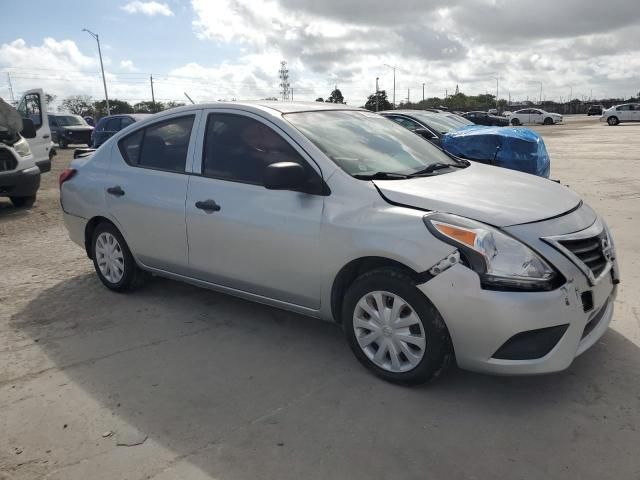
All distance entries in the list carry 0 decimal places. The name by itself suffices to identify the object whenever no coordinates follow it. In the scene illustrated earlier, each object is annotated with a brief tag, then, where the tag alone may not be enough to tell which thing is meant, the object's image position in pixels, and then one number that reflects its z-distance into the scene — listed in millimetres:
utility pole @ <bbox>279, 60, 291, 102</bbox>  86350
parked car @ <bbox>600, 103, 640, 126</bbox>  40562
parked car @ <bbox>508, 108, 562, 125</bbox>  45781
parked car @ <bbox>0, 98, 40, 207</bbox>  8781
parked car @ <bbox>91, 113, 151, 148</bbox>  15852
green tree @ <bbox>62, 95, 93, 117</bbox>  73125
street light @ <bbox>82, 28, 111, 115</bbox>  51312
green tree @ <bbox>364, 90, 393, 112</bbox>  73706
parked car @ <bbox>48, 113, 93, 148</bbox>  25188
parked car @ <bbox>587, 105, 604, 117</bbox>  61412
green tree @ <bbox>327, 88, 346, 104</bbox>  81525
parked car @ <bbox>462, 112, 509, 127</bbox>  31809
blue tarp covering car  7262
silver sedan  2848
